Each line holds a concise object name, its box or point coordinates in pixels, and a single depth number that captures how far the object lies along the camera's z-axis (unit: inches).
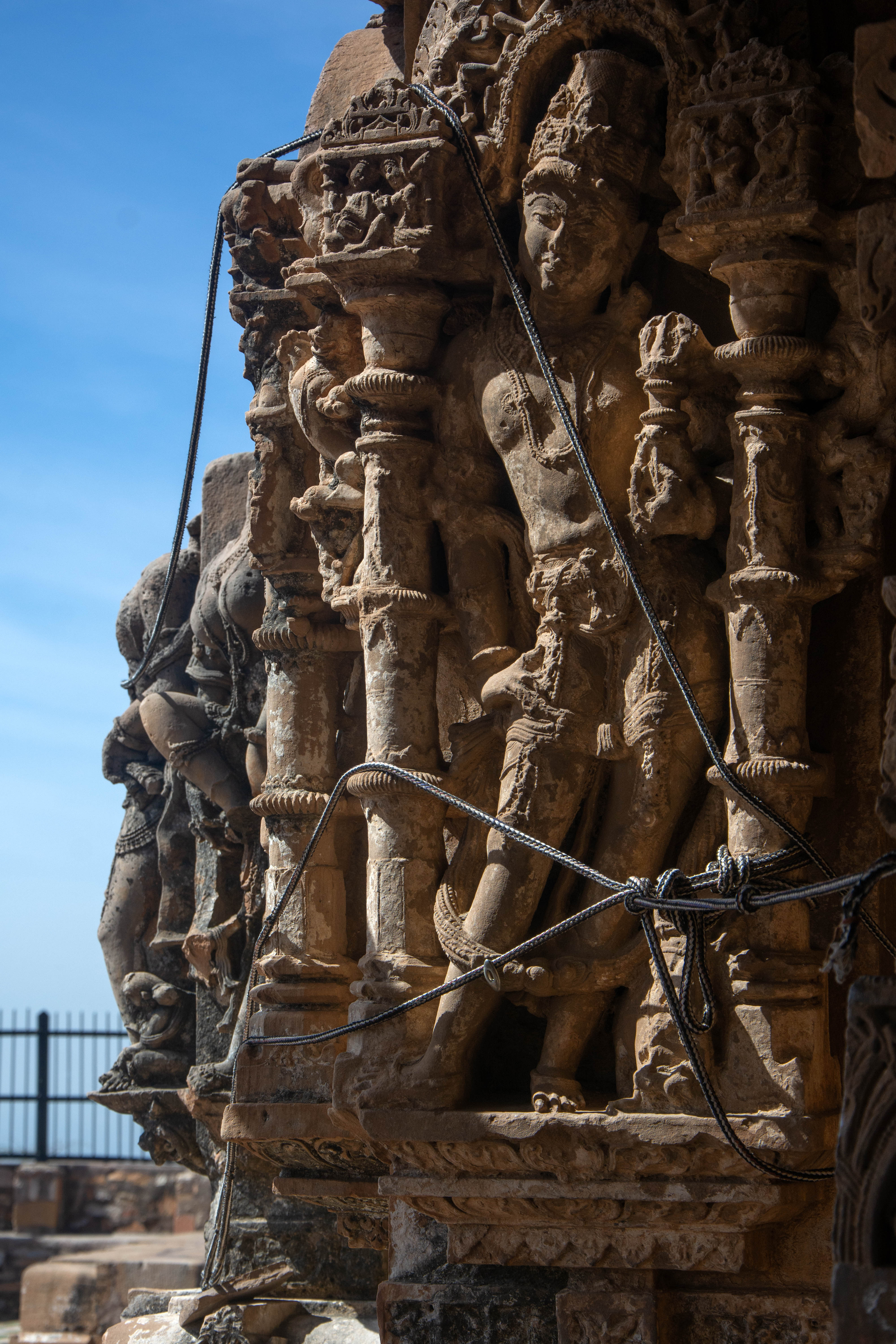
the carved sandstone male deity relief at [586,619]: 207.2
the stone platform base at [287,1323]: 266.1
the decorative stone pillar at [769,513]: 193.2
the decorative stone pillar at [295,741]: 255.0
